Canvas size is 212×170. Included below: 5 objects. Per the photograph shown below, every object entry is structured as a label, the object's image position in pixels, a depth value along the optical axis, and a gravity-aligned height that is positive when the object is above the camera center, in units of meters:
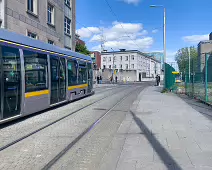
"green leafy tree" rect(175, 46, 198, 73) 63.68 +9.88
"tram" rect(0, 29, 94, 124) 5.11 +0.15
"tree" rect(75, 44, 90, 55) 29.74 +5.34
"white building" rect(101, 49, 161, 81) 68.99 +7.77
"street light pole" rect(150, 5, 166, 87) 16.99 +4.19
